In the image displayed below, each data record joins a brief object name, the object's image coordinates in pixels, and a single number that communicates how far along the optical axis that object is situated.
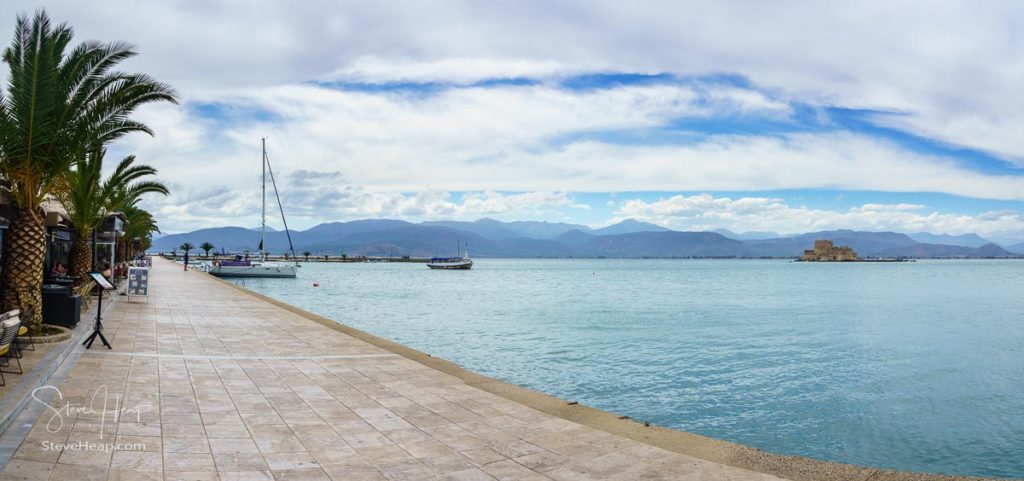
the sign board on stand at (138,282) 21.20
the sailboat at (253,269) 66.19
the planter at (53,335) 10.67
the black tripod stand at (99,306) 10.95
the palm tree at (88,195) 20.77
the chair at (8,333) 7.62
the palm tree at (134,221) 40.31
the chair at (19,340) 8.42
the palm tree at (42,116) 10.80
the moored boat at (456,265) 127.37
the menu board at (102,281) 11.37
